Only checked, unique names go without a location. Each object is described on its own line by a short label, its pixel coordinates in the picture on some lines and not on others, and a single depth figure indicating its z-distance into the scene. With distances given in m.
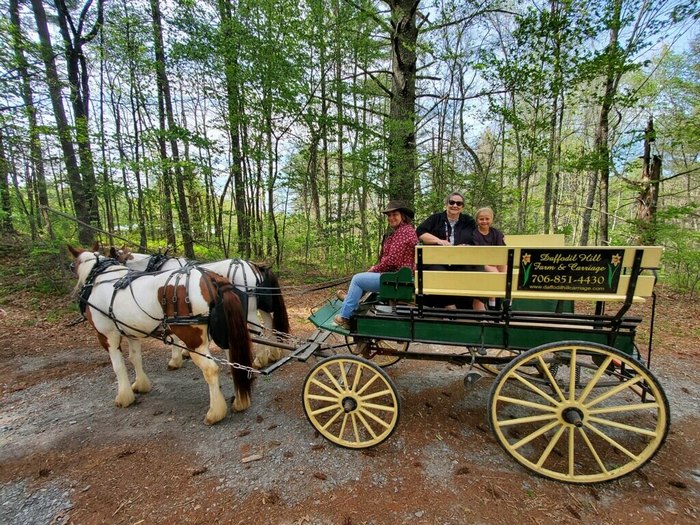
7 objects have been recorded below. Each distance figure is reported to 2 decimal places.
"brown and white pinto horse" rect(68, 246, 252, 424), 2.95
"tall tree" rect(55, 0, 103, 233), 7.27
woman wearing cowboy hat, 2.89
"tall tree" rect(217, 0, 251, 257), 6.98
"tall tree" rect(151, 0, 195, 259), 8.27
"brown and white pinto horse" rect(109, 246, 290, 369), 3.98
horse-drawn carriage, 2.04
